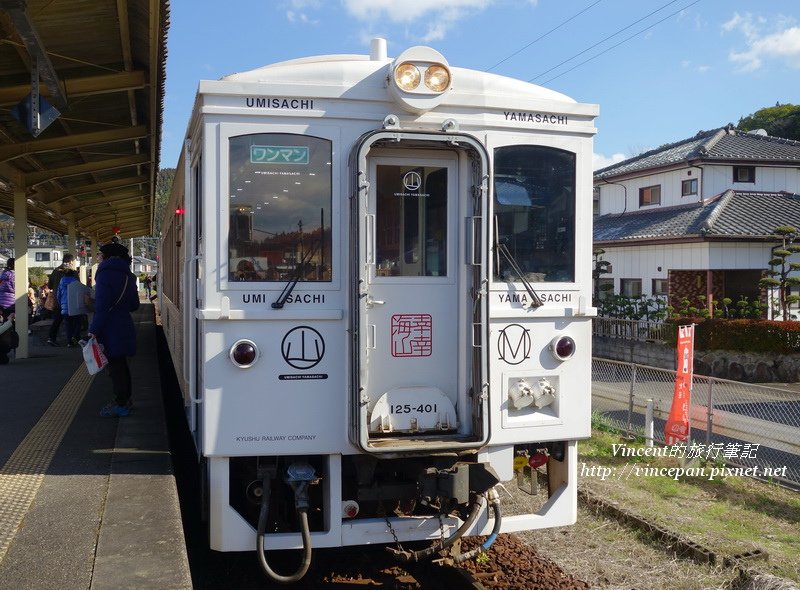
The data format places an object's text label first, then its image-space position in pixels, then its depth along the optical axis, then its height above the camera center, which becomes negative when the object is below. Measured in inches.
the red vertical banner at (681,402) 338.6 -46.8
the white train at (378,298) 179.2 -1.3
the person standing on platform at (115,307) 275.4 -5.1
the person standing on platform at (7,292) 542.6 +0.0
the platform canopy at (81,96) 254.5 +81.3
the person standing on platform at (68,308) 500.7 -9.8
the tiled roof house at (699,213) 895.1 +99.9
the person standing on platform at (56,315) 560.7 -16.4
